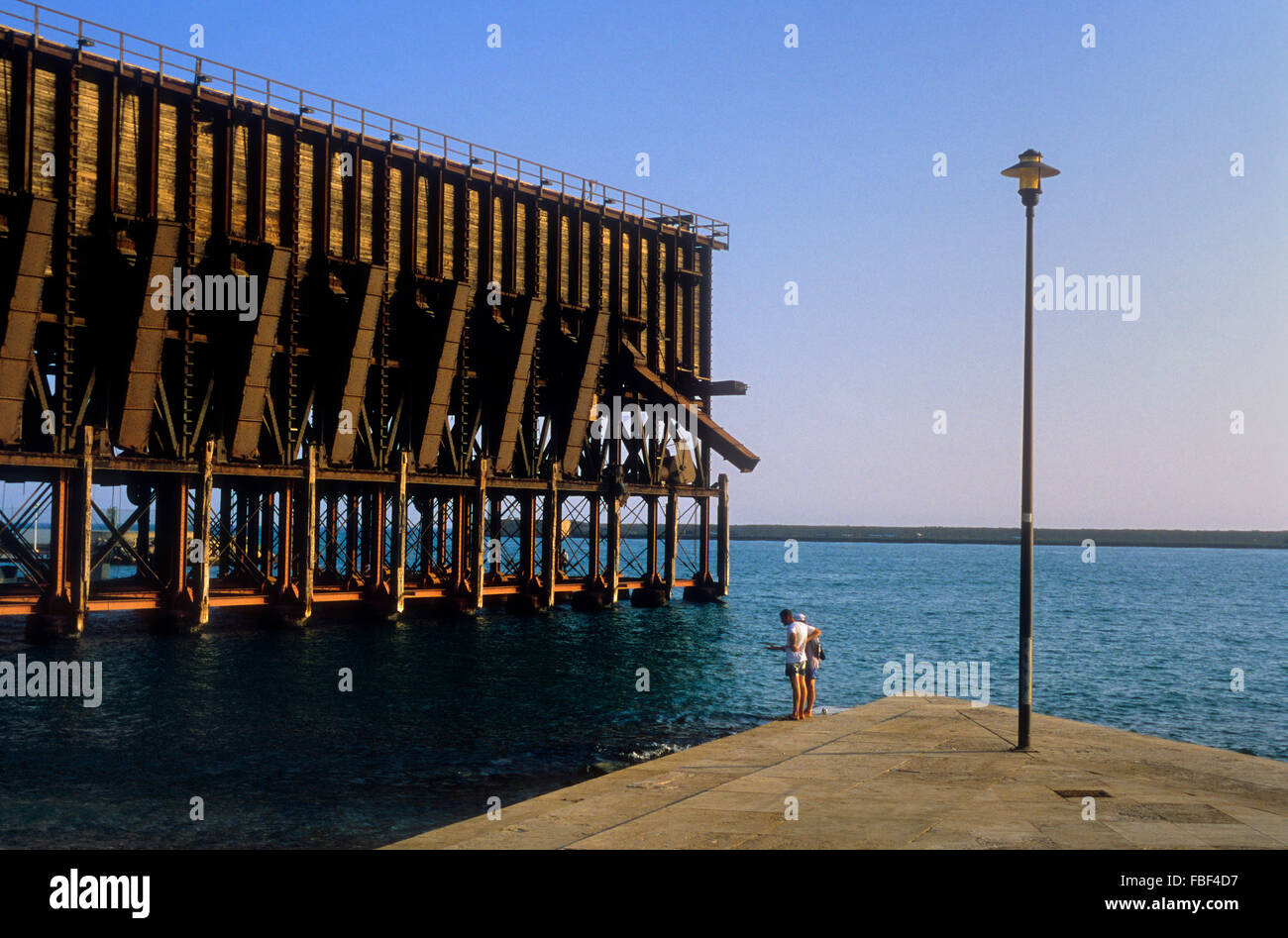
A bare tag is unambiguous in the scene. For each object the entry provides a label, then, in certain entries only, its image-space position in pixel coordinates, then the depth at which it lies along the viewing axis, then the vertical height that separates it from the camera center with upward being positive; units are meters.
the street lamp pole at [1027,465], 16.56 +0.48
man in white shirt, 19.31 -2.60
